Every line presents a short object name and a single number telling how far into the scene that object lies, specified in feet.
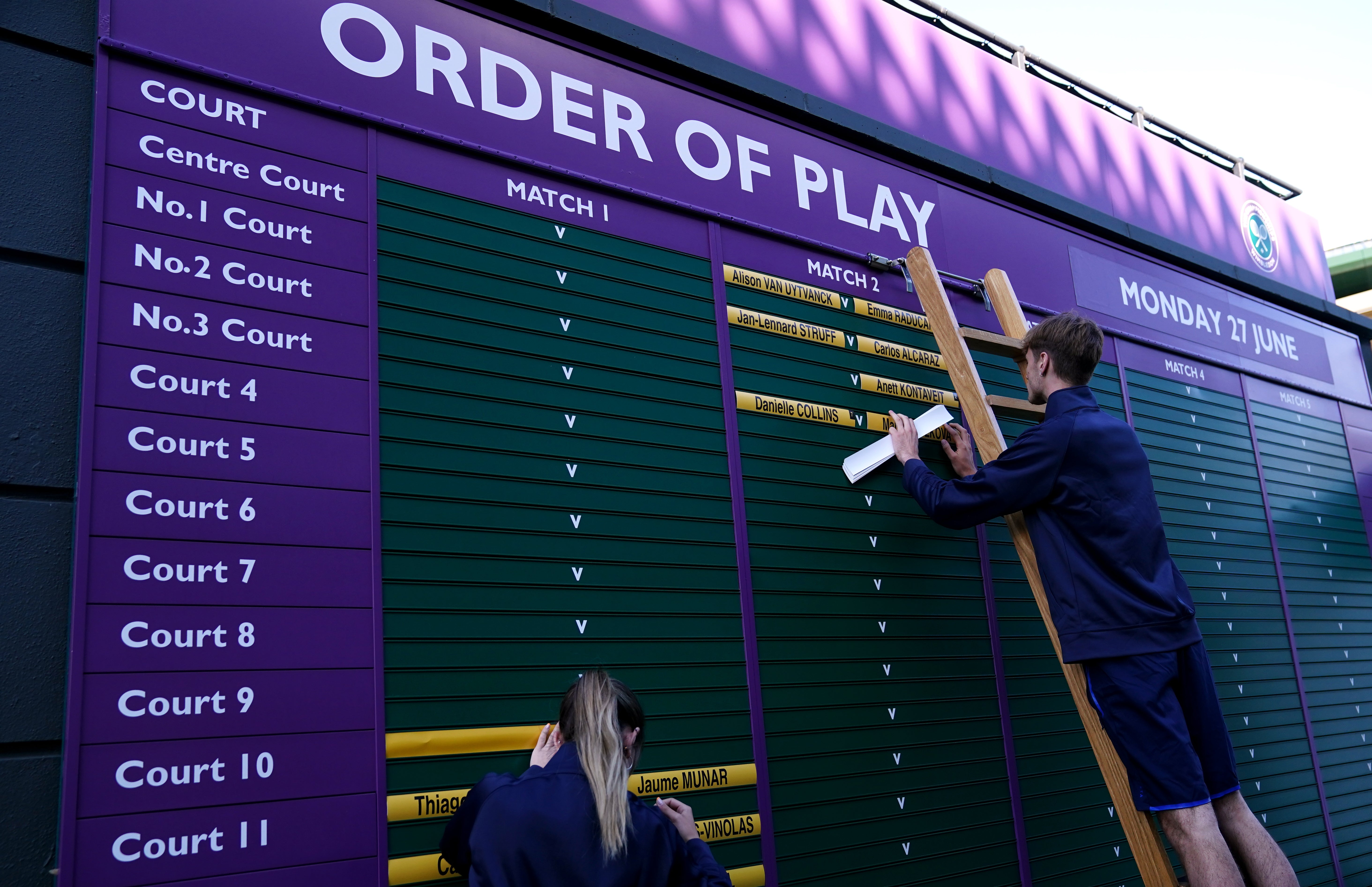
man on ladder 8.17
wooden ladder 8.79
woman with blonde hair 6.54
